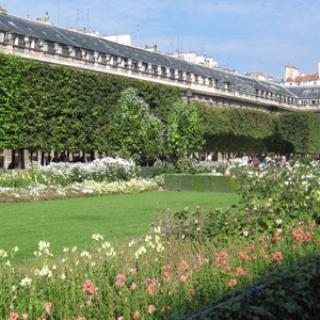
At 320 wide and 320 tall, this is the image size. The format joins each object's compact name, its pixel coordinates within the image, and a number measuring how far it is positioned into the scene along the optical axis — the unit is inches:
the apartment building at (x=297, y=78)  3821.4
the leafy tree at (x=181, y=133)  1314.0
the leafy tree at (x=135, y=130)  1239.5
